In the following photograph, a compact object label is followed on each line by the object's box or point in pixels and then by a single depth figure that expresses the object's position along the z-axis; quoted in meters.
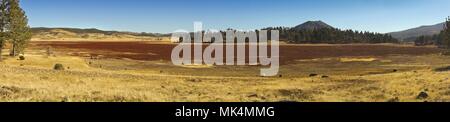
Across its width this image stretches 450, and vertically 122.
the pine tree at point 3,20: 66.25
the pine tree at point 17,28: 67.62
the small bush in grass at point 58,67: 51.16
